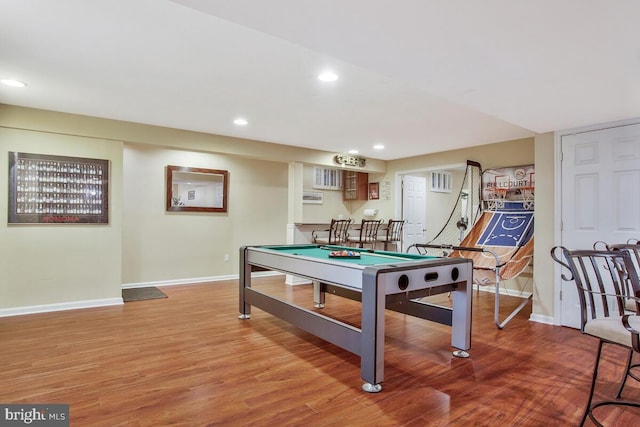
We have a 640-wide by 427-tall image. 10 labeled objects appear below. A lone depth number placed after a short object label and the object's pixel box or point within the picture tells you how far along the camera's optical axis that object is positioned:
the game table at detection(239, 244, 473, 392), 2.37
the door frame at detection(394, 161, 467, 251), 7.12
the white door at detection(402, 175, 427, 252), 7.23
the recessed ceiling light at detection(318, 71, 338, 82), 2.96
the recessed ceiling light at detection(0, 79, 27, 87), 3.25
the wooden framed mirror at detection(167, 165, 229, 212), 6.08
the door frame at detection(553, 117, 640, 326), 3.96
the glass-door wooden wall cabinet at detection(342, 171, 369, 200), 7.75
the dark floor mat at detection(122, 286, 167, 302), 4.94
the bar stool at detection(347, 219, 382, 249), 6.42
